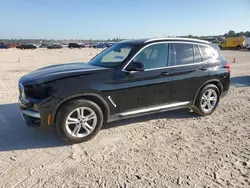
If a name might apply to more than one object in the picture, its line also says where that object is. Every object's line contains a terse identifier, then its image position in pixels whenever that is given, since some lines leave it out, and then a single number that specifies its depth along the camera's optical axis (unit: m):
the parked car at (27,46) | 61.69
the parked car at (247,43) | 42.61
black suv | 3.69
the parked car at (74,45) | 70.34
